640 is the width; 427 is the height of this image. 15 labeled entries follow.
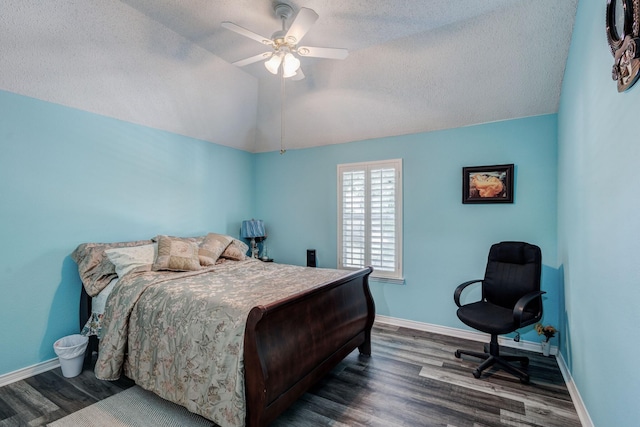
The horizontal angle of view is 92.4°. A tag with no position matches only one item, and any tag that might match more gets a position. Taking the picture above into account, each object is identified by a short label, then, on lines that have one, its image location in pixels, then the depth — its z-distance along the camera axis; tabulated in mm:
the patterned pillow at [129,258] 2814
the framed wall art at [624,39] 1146
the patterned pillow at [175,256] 3053
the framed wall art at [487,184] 3330
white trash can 2639
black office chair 2578
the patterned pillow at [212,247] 3486
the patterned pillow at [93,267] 2807
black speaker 4604
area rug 2109
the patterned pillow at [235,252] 3807
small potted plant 2998
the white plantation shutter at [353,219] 4219
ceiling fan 2171
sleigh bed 1839
